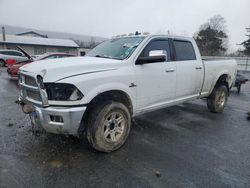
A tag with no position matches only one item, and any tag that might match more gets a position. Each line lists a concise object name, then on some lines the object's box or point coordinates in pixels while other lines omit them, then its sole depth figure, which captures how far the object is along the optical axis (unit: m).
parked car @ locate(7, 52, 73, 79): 11.58
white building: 34.57
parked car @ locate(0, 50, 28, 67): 21.69
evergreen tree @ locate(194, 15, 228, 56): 39.00
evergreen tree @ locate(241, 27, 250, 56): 37.19
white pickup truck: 2.97
